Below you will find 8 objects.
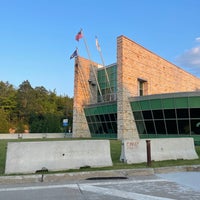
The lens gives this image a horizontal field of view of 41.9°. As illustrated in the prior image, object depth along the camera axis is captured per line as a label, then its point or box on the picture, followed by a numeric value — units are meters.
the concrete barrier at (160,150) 10.91
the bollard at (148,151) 10.06
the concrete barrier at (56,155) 8.61
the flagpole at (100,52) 40.60
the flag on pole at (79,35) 40.94
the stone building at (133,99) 28.49
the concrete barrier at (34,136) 44.41
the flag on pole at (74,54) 41.88
